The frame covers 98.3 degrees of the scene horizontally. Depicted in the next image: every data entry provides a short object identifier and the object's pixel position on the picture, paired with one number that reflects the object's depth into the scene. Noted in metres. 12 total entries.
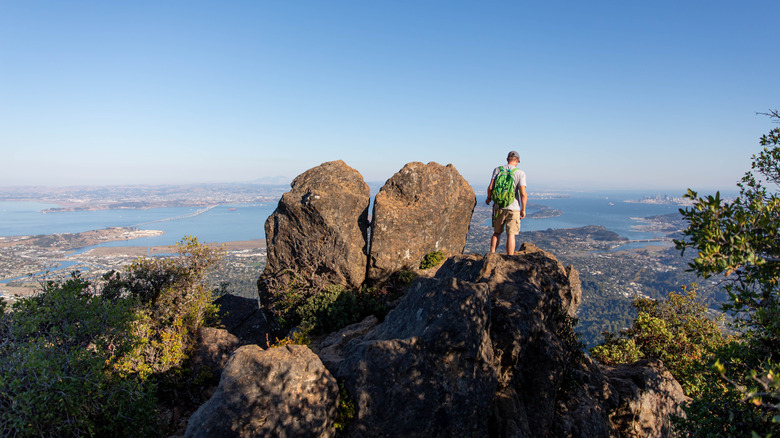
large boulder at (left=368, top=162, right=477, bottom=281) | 15.19
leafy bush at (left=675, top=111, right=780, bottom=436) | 5.02
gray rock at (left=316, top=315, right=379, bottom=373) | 9.06
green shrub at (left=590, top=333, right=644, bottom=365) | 14.53
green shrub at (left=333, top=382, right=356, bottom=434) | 6.74
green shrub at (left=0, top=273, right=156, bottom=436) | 7.06
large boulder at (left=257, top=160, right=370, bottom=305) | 14.89
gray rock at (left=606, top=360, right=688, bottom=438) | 10.72
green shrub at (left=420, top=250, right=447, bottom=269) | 15.67
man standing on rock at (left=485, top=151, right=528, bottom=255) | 12.32
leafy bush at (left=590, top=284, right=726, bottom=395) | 14.55
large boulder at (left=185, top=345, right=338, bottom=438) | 6.01
